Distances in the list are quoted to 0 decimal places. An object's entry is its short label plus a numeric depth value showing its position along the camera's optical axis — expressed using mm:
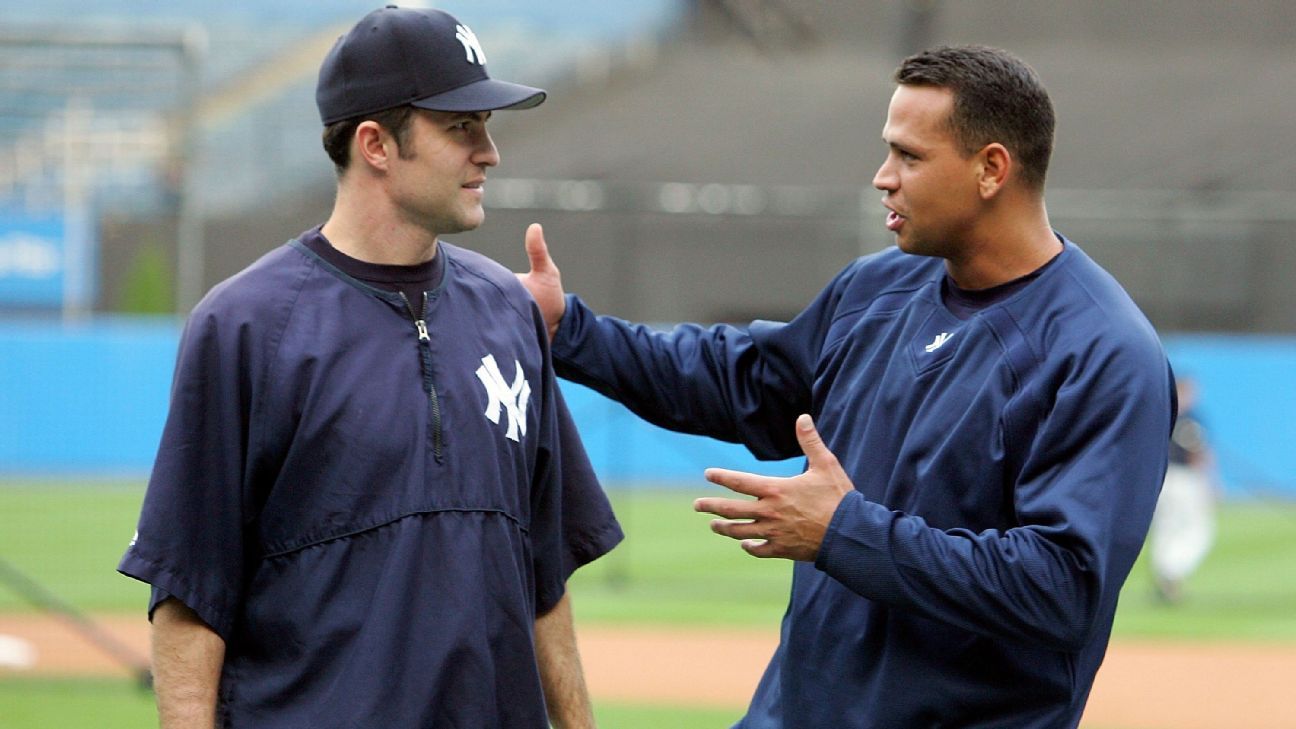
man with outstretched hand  6797
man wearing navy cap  6434
